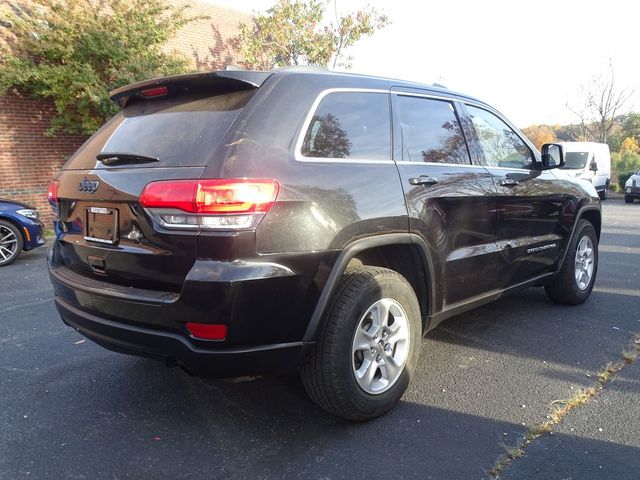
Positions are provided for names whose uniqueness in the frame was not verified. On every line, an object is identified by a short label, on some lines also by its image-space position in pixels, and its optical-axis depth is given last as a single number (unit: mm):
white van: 18203
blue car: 7453
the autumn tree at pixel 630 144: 38906
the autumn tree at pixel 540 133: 47250
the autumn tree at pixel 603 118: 28672
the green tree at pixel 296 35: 14273
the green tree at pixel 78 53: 10055
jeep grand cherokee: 2246
